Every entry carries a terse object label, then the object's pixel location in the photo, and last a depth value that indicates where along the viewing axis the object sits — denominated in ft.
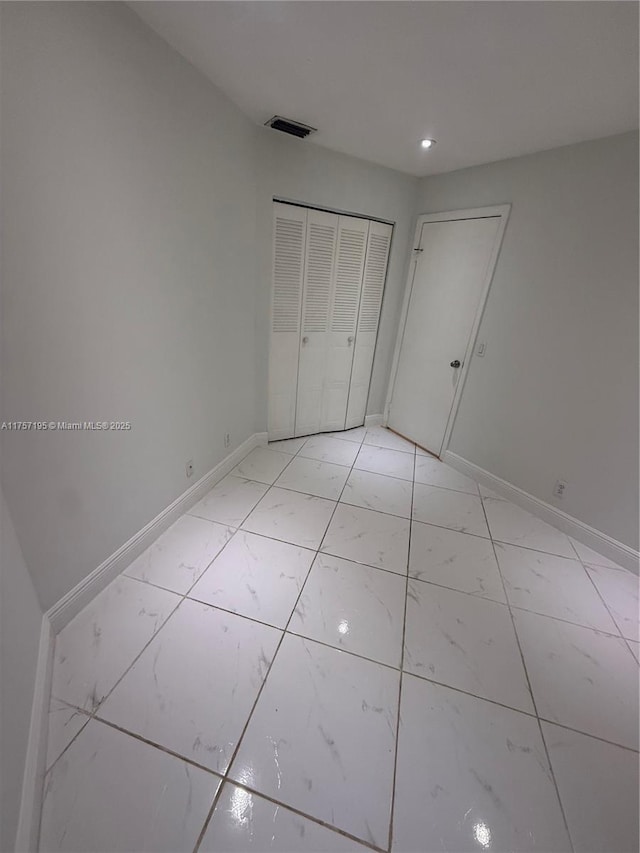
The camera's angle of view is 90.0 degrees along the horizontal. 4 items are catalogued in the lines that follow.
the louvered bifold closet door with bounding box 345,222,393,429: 9.46
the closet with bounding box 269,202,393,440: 8.51
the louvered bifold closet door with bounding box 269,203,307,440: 8.18
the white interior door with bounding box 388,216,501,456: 8.41
